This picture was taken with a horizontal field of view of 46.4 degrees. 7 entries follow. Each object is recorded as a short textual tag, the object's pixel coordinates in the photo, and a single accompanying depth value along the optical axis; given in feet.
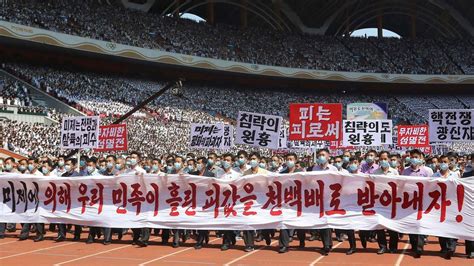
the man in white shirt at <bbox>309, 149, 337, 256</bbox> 27.45
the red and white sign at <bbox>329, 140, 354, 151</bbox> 64.25
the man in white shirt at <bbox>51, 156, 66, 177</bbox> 38.77
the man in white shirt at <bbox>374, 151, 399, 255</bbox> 27.26
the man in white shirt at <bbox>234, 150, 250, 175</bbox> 31.40
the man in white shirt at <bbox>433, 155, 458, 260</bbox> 26.23
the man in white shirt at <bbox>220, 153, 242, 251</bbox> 29.40
